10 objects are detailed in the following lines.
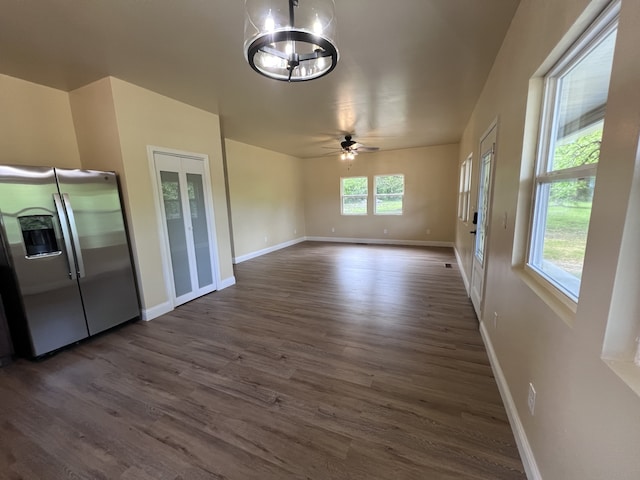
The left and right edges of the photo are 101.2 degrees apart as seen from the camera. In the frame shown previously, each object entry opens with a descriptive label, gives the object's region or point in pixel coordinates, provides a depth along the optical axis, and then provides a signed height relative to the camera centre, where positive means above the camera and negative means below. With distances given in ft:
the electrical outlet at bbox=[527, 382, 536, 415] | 4.47 -3.52
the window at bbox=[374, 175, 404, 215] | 24.25 +0.43
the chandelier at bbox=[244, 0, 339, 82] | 4.06 +2.82
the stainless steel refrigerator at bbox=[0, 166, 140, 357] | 7.52 -1.42
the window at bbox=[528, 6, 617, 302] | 3.56 +0.61
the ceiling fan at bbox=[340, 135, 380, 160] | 16.84 +3.37
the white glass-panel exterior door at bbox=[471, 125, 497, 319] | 8.71 -0.83
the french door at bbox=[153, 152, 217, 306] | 11.13 -0.83
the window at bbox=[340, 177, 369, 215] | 25.59 +0.52
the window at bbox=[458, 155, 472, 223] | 14.83 +0.42
